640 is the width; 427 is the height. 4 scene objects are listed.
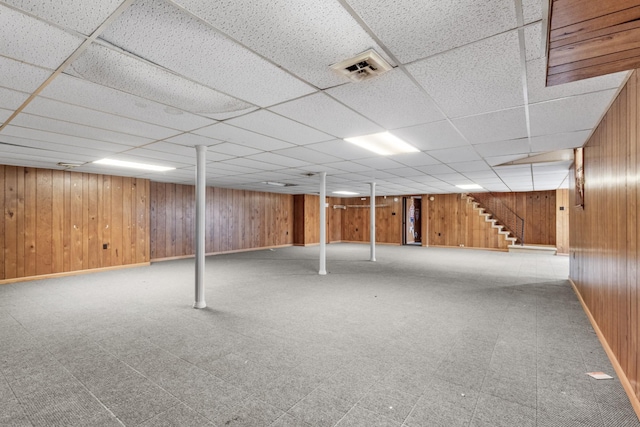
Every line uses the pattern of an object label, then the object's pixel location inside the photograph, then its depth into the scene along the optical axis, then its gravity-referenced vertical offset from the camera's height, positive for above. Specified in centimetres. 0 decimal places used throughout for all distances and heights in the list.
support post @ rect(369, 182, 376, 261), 885 -35
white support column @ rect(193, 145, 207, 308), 428 -1
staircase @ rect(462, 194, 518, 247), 1177 -30
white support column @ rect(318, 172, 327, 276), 677 -27
